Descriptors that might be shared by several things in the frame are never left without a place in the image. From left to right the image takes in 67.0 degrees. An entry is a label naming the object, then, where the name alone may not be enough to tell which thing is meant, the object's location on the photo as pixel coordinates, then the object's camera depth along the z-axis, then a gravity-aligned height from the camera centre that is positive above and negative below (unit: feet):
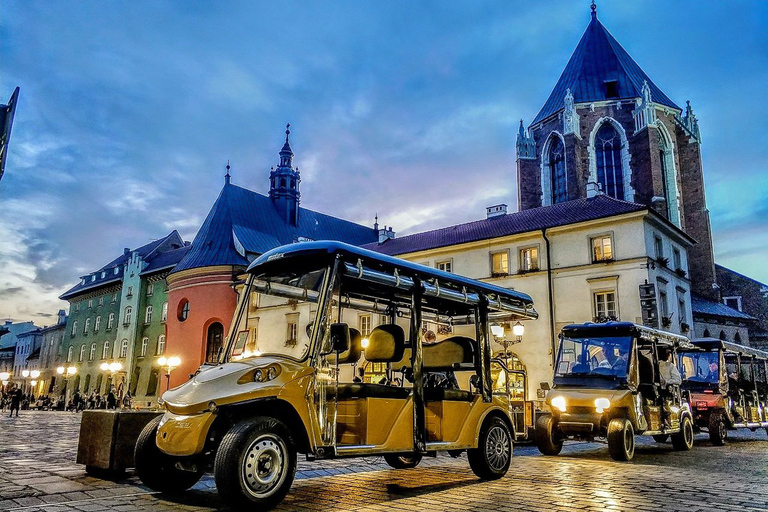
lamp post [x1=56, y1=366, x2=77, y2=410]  176.18 +1.49
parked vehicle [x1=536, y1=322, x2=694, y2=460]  38.65 -0.02
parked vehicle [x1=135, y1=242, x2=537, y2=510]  18.54 +0.15
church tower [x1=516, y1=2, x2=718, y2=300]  132.77 +56.35
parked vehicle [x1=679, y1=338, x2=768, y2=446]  52.85 +0.70
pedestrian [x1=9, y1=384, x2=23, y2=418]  103.19 -2.66
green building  148.87 +17.62
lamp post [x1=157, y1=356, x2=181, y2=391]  82.46 +3.66
